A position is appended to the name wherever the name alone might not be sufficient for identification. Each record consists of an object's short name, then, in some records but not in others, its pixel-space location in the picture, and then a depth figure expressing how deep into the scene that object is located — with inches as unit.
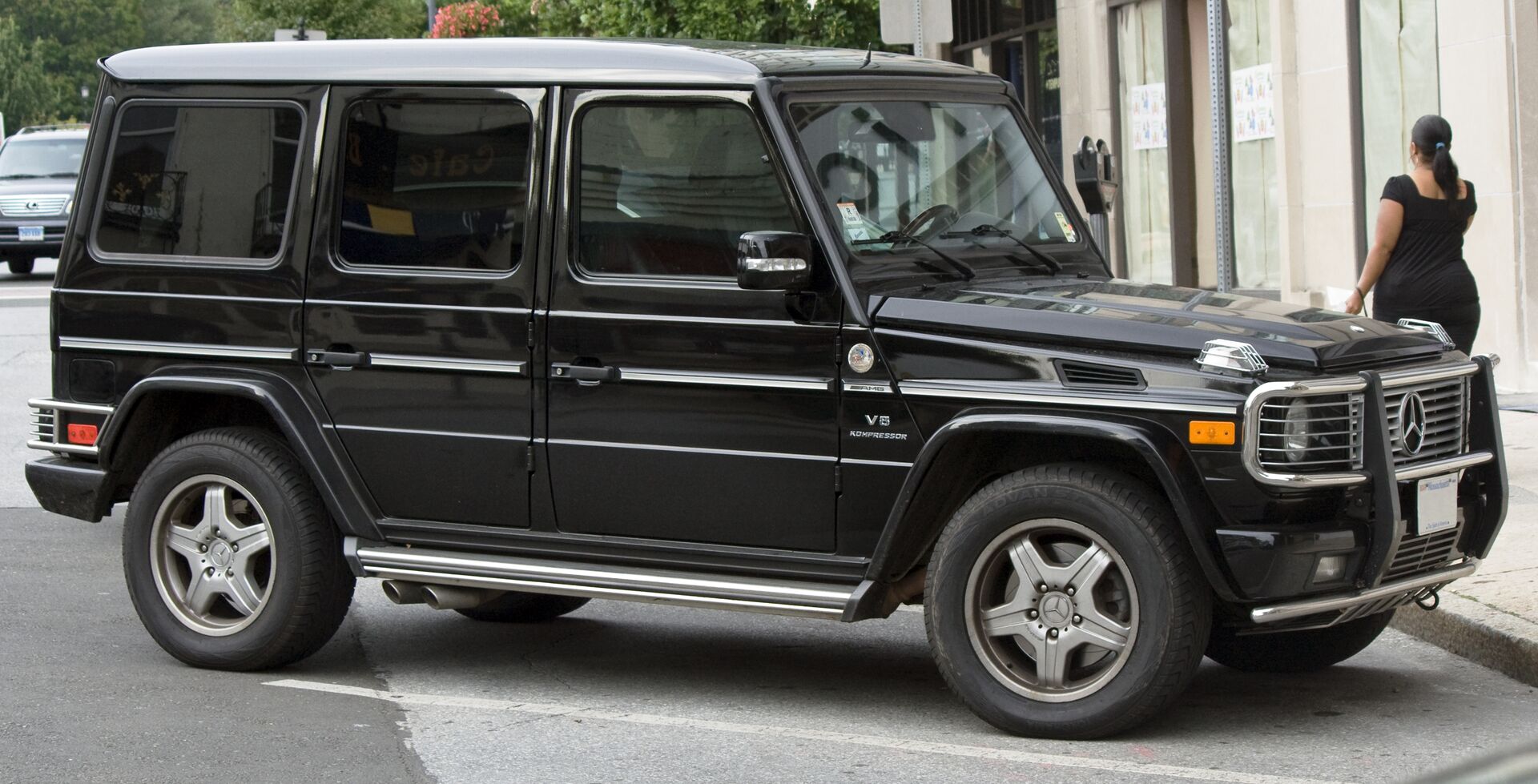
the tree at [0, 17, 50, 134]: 3469.5
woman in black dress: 359.9
